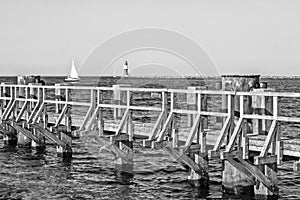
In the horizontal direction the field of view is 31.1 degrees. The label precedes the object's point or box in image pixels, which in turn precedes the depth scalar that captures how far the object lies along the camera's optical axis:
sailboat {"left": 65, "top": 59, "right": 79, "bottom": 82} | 121.23
